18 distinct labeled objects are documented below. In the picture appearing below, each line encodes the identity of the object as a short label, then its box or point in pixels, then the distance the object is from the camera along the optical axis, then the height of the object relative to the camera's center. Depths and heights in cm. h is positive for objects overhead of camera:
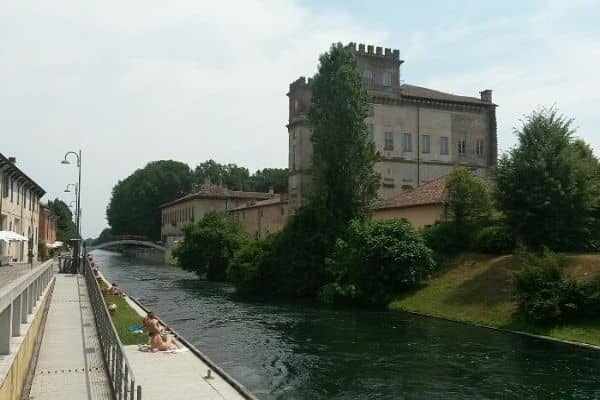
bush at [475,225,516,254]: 3466 +36
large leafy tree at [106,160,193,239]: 12850 +1058
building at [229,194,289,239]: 6886 +348
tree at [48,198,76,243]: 13912 +558
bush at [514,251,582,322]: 2405 -177
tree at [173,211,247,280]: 5906 -47
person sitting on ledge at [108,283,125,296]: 3206 -264
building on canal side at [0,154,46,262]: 4484 +278
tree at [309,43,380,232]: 4269 +658
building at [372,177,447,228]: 4034 +277
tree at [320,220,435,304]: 3428 -111
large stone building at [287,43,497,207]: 5725 +1136
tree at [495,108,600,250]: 3066 +298
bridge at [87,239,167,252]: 10765 -34
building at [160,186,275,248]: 10000 +667
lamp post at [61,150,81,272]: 4426 +20
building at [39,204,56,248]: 7627 +208
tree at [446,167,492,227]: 3678 +303
